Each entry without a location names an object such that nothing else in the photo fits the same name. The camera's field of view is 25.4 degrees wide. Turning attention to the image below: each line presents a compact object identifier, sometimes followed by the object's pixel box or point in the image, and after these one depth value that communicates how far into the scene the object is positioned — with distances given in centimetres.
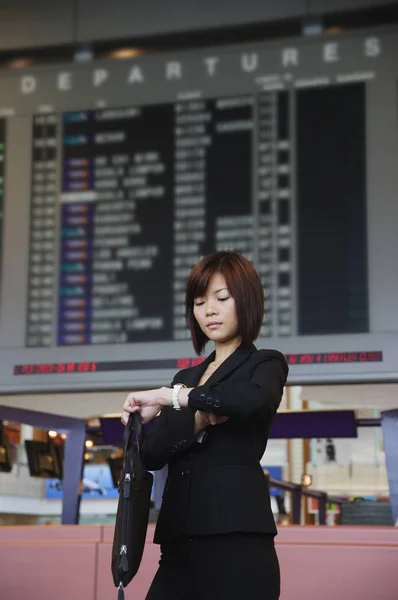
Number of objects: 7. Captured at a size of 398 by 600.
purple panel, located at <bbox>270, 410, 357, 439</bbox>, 449
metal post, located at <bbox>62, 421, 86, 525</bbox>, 446
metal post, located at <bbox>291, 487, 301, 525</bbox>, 733
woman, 175
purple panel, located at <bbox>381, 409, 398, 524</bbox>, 394
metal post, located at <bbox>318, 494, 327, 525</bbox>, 753
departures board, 415
